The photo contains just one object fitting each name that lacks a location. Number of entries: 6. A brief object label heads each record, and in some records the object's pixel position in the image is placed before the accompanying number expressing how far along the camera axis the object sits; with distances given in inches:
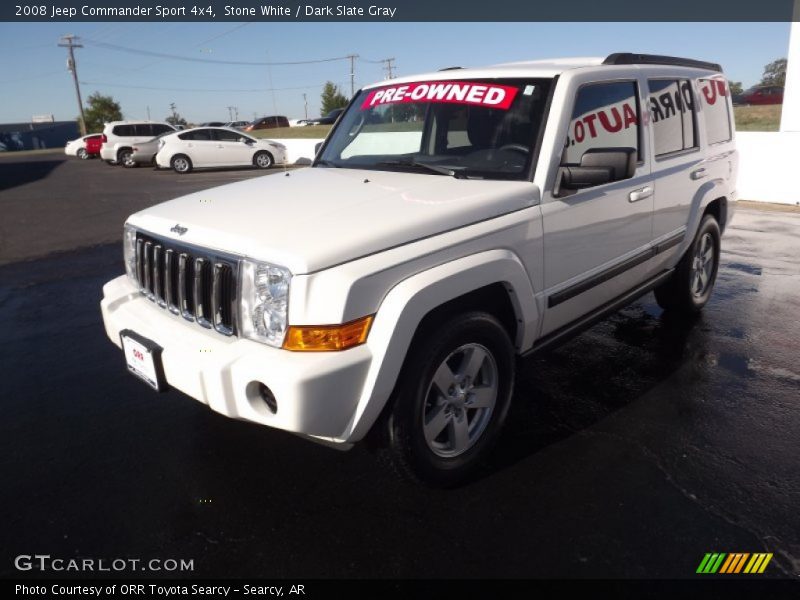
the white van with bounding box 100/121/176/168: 923.4
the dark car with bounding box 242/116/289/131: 1836.9
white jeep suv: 86.2
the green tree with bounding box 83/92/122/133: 2655.0
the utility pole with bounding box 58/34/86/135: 2214.3
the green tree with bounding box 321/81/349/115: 2485.2
